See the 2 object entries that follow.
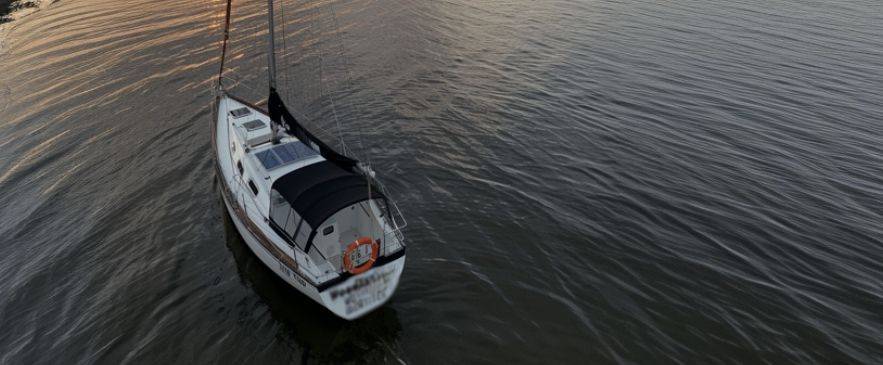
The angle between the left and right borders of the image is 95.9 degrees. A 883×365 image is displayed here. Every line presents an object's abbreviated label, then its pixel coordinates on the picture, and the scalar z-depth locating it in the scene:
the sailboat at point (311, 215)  12.52
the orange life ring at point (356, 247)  12.38
